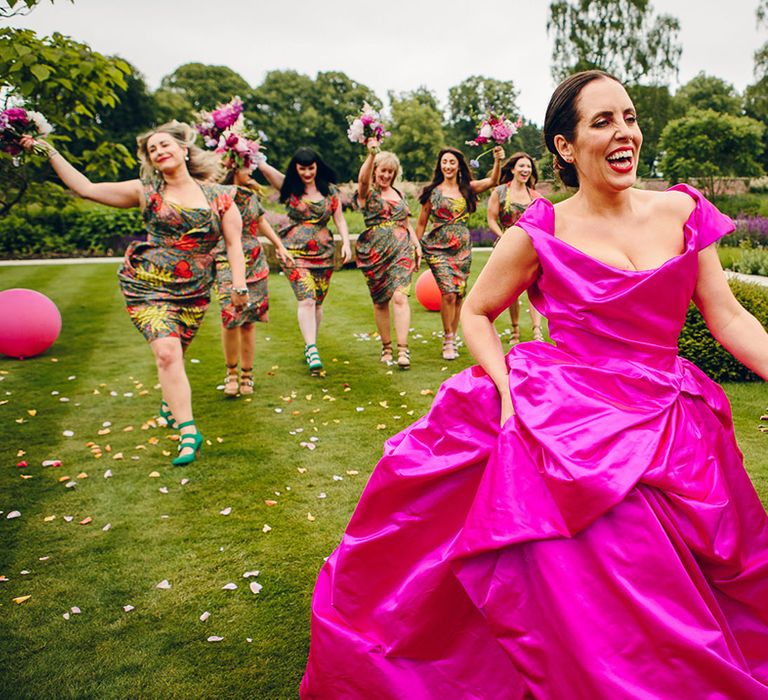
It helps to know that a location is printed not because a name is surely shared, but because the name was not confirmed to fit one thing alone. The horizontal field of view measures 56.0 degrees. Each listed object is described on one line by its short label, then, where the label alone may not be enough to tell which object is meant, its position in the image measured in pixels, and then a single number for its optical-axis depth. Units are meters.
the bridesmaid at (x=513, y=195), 8.84
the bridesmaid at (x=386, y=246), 8.11
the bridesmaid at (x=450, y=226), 8.49
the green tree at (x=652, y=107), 43.38
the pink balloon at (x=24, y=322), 8.37
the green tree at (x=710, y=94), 61.34
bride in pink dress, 1.85
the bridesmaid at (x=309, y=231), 7.84
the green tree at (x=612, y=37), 41.34
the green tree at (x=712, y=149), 27.62
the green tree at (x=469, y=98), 73.00
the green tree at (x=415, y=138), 60.88
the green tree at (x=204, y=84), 56.97
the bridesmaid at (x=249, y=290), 7.13
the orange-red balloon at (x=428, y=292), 11.45
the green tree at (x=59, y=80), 5.30
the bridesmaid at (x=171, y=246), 5.21
